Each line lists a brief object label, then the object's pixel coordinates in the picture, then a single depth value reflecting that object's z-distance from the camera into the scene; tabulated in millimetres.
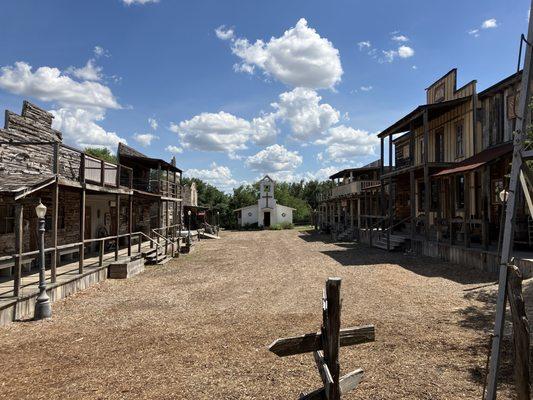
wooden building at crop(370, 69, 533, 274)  15242
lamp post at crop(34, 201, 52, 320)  8633
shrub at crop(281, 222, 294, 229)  54350
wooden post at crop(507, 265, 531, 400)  3016
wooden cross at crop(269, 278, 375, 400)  3576
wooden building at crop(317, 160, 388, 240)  29219
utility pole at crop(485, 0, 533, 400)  2924
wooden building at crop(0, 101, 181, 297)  9695
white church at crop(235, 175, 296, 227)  55875
